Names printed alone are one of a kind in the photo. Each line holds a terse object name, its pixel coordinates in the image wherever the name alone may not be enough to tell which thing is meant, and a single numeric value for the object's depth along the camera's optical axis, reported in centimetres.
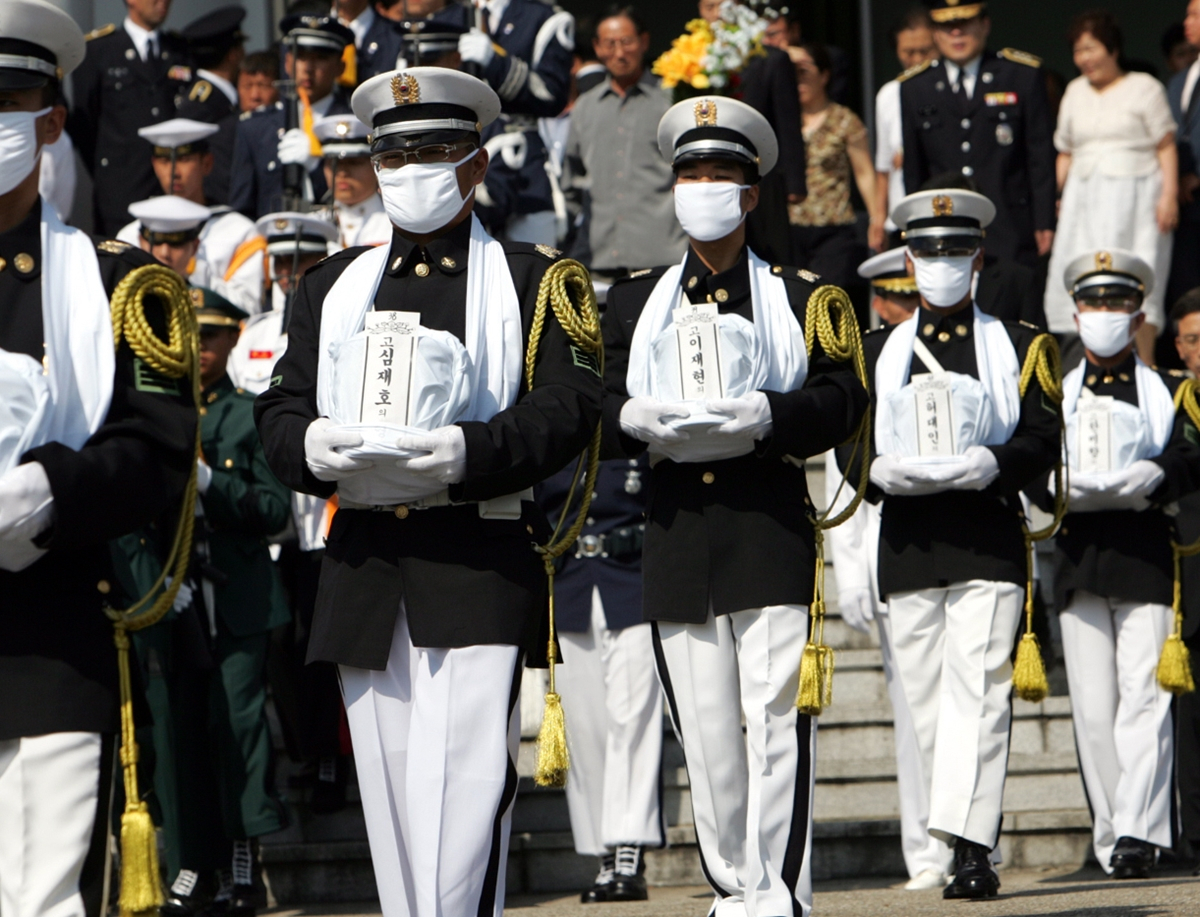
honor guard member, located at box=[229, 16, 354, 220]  2180
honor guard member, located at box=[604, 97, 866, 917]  1181
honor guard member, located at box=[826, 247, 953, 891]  1642
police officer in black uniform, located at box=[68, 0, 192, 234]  2452
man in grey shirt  2320
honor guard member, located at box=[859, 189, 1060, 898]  1498
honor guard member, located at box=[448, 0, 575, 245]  2152
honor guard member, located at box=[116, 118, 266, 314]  2158
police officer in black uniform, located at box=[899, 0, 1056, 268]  2306
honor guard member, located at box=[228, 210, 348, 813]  1700
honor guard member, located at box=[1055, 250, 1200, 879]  1719
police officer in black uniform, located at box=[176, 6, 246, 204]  2484
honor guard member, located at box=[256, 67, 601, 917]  939
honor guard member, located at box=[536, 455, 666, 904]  1627
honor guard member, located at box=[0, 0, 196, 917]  791
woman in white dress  2366
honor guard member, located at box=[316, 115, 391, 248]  1970
